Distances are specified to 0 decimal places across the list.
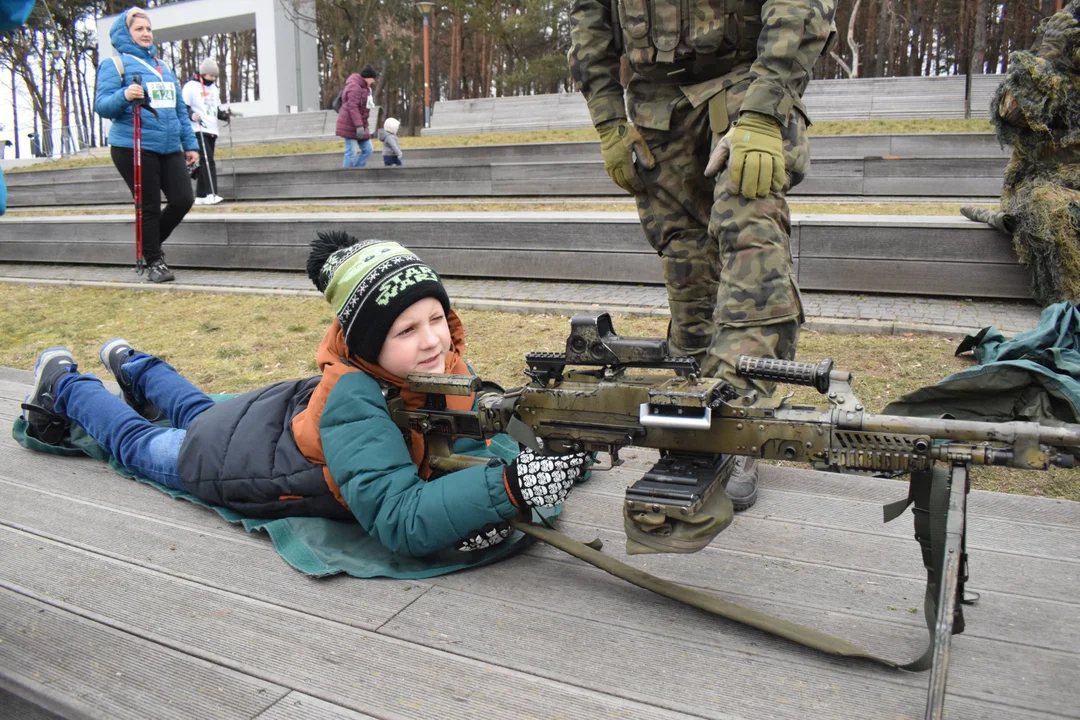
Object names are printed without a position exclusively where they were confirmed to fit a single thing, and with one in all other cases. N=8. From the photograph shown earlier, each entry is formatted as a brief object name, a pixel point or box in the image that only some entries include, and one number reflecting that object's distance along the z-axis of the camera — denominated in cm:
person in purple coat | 1384
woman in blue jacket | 743
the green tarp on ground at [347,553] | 232
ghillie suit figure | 519
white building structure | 2730
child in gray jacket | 1386
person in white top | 1123
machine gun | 155
